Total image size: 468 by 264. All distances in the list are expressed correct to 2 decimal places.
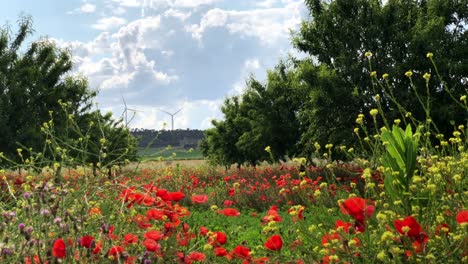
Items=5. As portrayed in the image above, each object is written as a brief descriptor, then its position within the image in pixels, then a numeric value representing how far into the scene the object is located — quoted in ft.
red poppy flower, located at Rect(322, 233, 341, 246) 12.30
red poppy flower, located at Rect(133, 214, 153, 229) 13.93
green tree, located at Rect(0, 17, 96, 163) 68.69
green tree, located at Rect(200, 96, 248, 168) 112.16
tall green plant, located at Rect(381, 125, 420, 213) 16.96
